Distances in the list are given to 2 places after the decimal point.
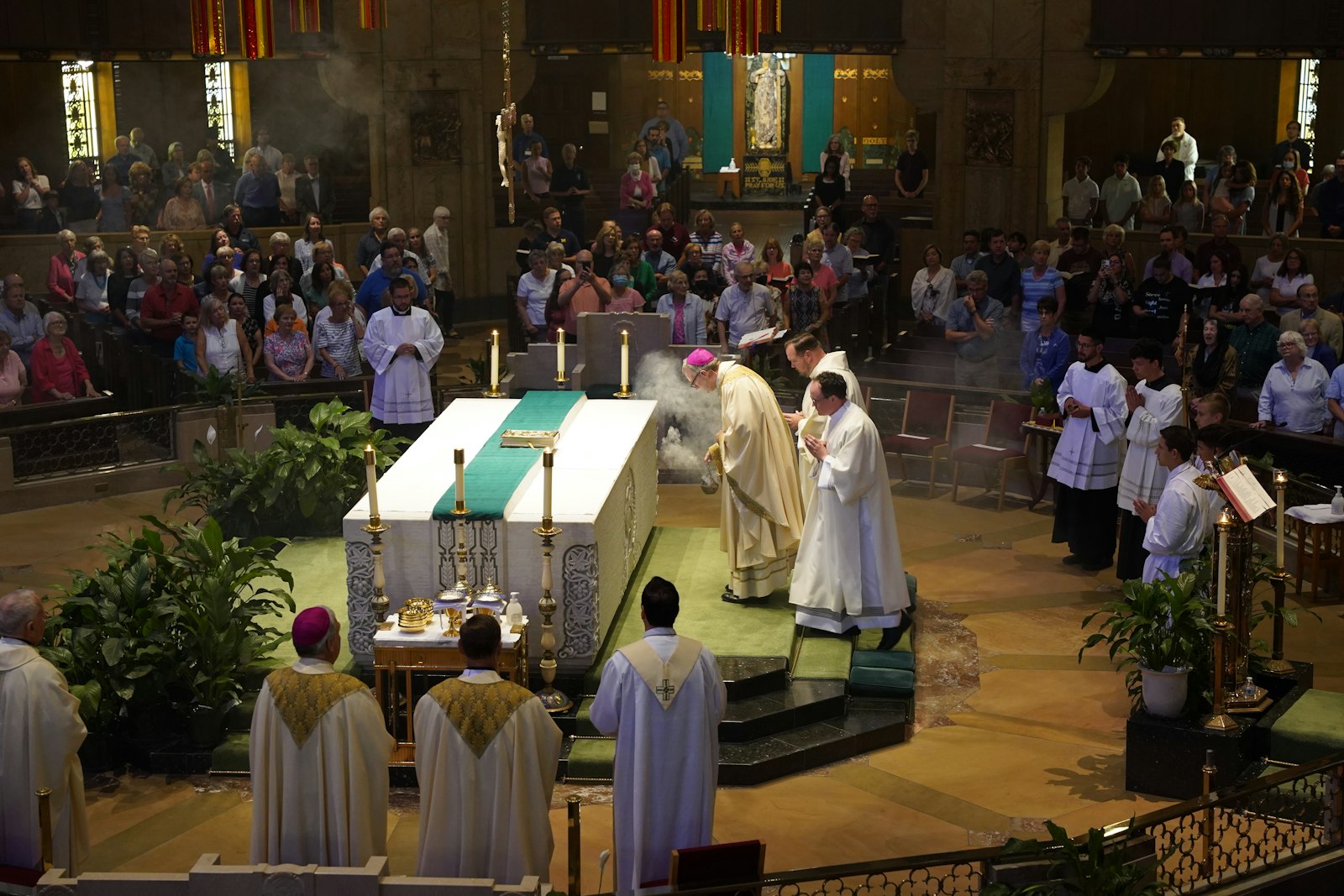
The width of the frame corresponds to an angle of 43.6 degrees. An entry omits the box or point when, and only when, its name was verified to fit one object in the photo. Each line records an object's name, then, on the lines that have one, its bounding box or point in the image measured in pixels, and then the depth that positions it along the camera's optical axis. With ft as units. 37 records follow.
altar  28.22
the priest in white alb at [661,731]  21.25
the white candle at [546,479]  26.32
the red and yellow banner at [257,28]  40.16
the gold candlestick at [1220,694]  25.64
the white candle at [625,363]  36.19
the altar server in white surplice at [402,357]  42.32
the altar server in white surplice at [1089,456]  37.04
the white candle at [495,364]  35.96
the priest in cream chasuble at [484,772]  20.29
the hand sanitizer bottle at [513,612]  26.84
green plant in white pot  26.30
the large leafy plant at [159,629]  27.73
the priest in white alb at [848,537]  30.19
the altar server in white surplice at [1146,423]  34.78
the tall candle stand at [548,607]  26.71
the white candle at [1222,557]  25.28
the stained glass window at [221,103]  78.33
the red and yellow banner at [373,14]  43.83
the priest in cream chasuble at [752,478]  32.22
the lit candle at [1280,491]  26.40
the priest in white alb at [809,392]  31.71
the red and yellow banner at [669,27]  38.06
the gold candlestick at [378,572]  26.94
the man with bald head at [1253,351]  44.45
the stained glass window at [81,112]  73.36
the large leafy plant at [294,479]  36.86
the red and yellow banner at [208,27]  40.83
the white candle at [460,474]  26.43
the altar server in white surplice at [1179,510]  29.19
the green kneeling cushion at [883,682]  29.96
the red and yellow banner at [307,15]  44.73
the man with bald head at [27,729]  21.63
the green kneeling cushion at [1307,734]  25.54
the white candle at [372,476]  26.06
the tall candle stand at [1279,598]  26.58
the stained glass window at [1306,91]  77.36
